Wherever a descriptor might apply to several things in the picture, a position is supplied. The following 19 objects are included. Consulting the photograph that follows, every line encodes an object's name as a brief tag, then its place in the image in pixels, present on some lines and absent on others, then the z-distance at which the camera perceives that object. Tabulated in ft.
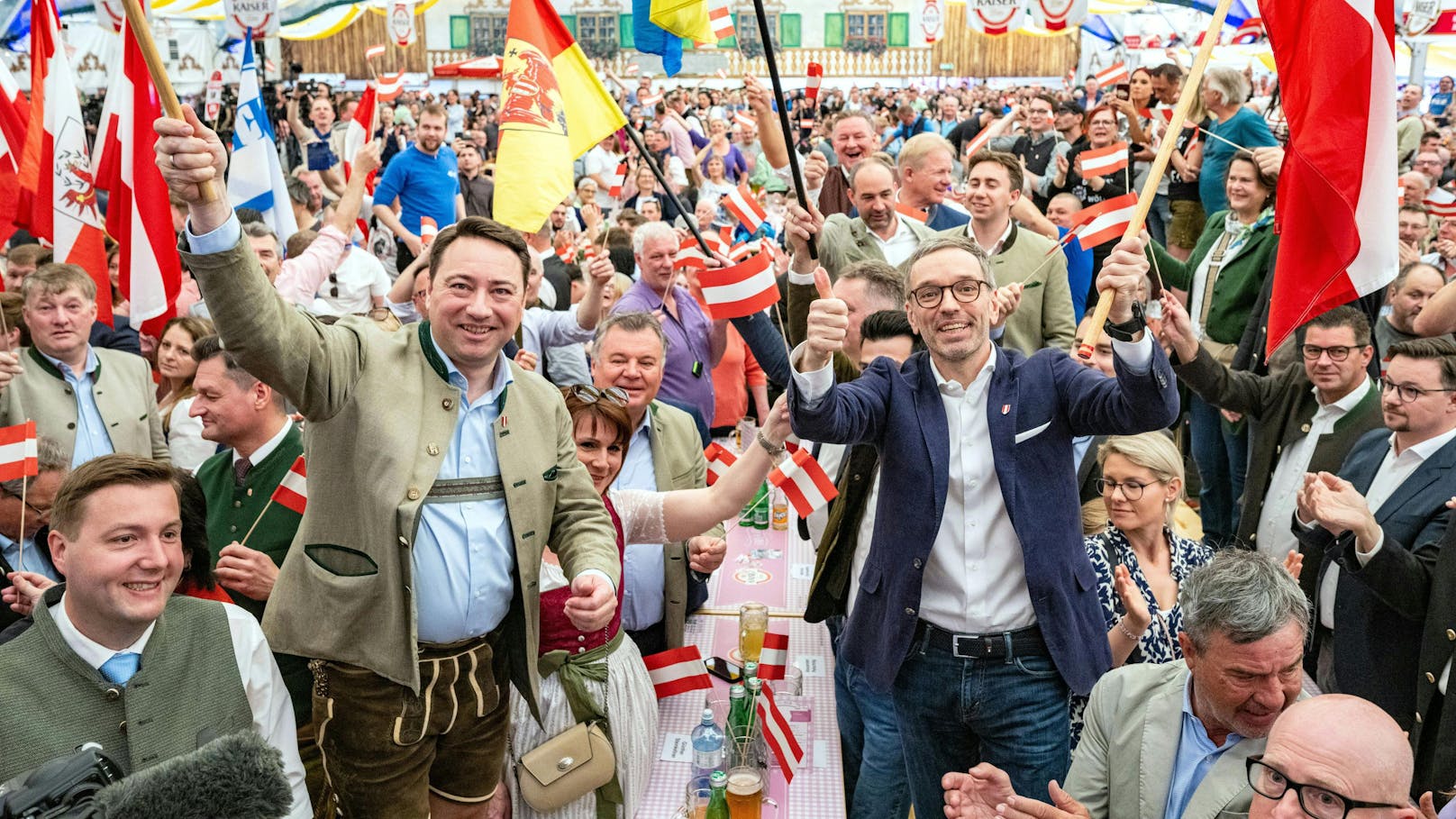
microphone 3.21
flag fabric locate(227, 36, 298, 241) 16.81
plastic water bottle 8.68
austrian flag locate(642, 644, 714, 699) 9.91
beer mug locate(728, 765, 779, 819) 8.04
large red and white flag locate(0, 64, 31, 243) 14.38
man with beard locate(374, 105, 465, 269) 25.93
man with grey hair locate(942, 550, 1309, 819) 6.76
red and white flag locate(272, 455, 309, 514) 8.97
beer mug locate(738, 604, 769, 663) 10.13
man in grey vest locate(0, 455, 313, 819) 6.58
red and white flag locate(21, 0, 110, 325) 14.08
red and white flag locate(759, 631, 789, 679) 10.09
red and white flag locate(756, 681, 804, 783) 8.75
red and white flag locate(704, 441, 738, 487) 10.04
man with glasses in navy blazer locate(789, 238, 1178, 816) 7.79
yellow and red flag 10.01
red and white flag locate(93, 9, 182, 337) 12.23
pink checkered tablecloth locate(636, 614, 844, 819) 8.54
